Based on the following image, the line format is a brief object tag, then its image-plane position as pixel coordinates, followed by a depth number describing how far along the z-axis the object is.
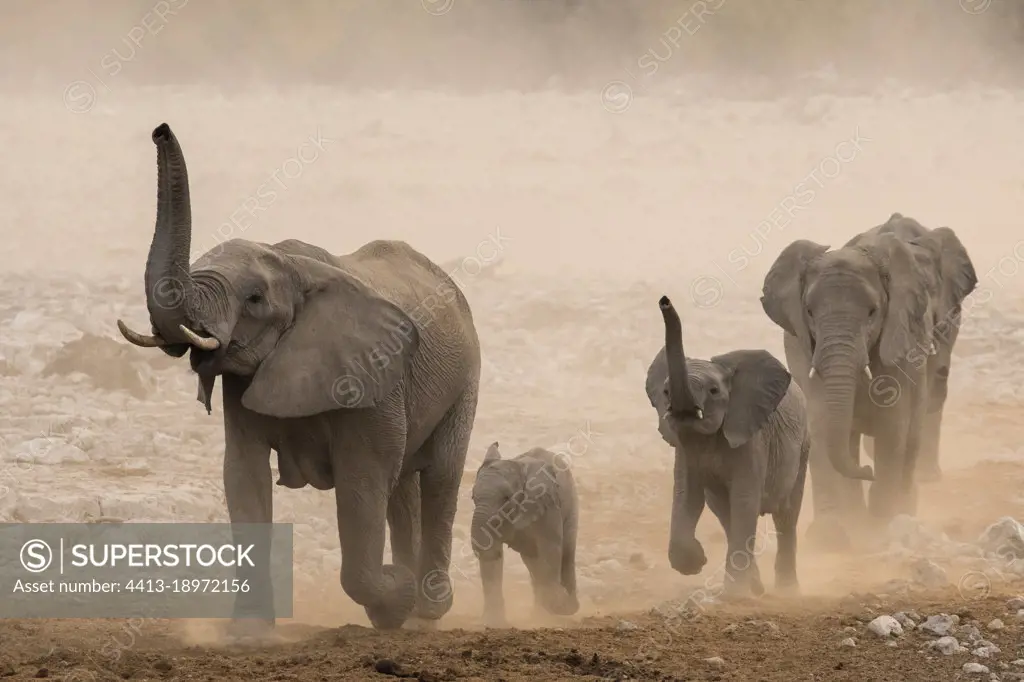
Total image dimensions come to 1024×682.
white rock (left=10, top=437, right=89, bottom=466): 26.30
